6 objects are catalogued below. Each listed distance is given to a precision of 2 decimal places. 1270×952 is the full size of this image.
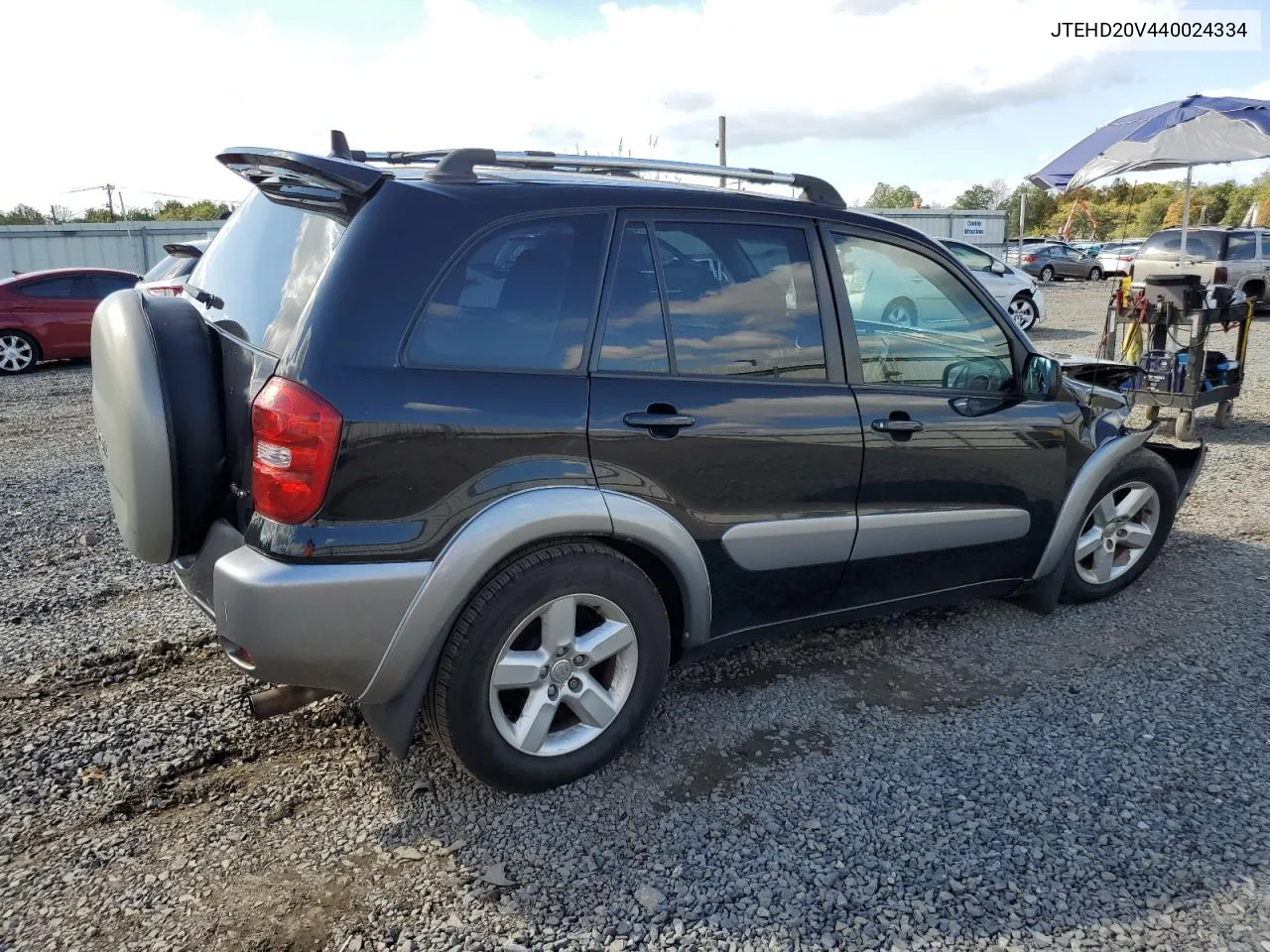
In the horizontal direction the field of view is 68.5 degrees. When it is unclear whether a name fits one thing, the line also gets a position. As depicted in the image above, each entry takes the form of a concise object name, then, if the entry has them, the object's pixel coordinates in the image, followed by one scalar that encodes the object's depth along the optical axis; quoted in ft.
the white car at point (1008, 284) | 49.65
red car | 41.83
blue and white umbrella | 26.40
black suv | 8.15
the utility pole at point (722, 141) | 71.05
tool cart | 24.21
